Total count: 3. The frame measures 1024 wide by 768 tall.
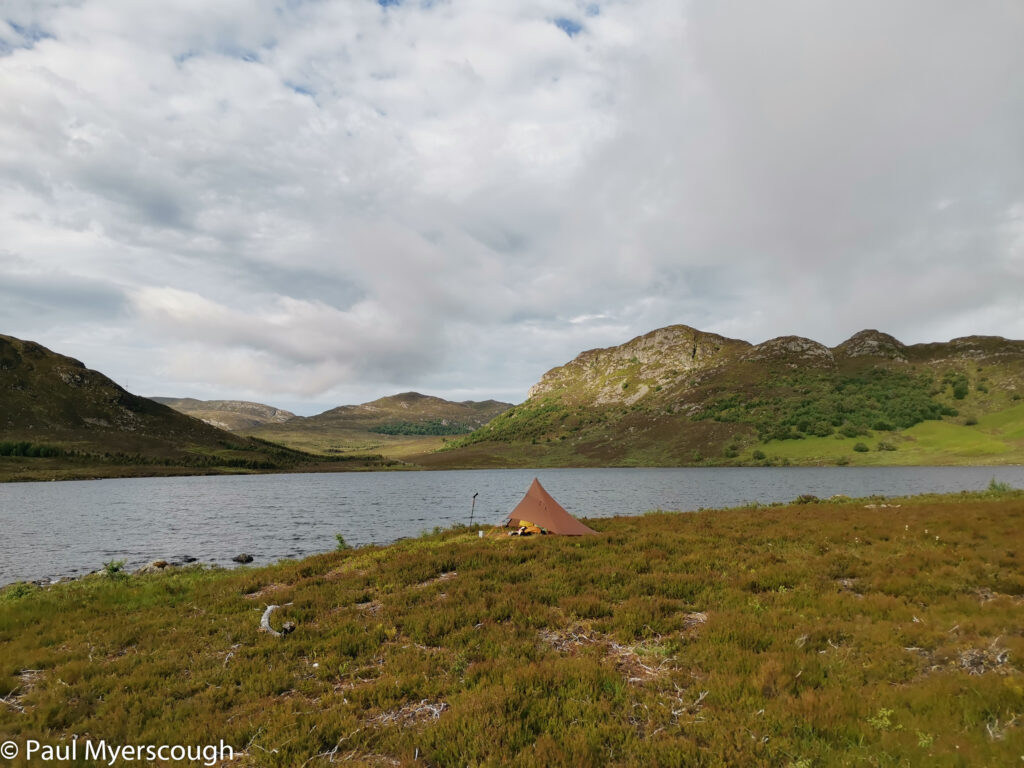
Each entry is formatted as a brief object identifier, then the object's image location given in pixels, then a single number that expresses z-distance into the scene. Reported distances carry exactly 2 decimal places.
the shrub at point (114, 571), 25.05
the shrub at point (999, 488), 39.53
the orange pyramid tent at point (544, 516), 26.98
